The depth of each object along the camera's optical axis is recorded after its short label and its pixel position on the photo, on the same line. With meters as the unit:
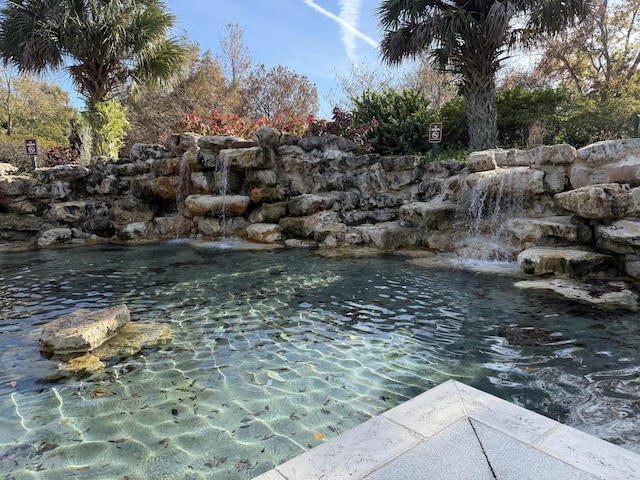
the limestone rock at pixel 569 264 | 5.95
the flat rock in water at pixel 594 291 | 4.89
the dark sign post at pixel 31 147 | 11.37
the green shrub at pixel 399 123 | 11.91
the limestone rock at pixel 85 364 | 3.44
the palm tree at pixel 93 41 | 12.54
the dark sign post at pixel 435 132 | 10.25
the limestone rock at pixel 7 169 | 11.80
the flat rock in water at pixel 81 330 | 3.72
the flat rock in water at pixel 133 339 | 3.77
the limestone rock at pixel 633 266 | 5.88
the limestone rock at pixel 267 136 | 10.60
